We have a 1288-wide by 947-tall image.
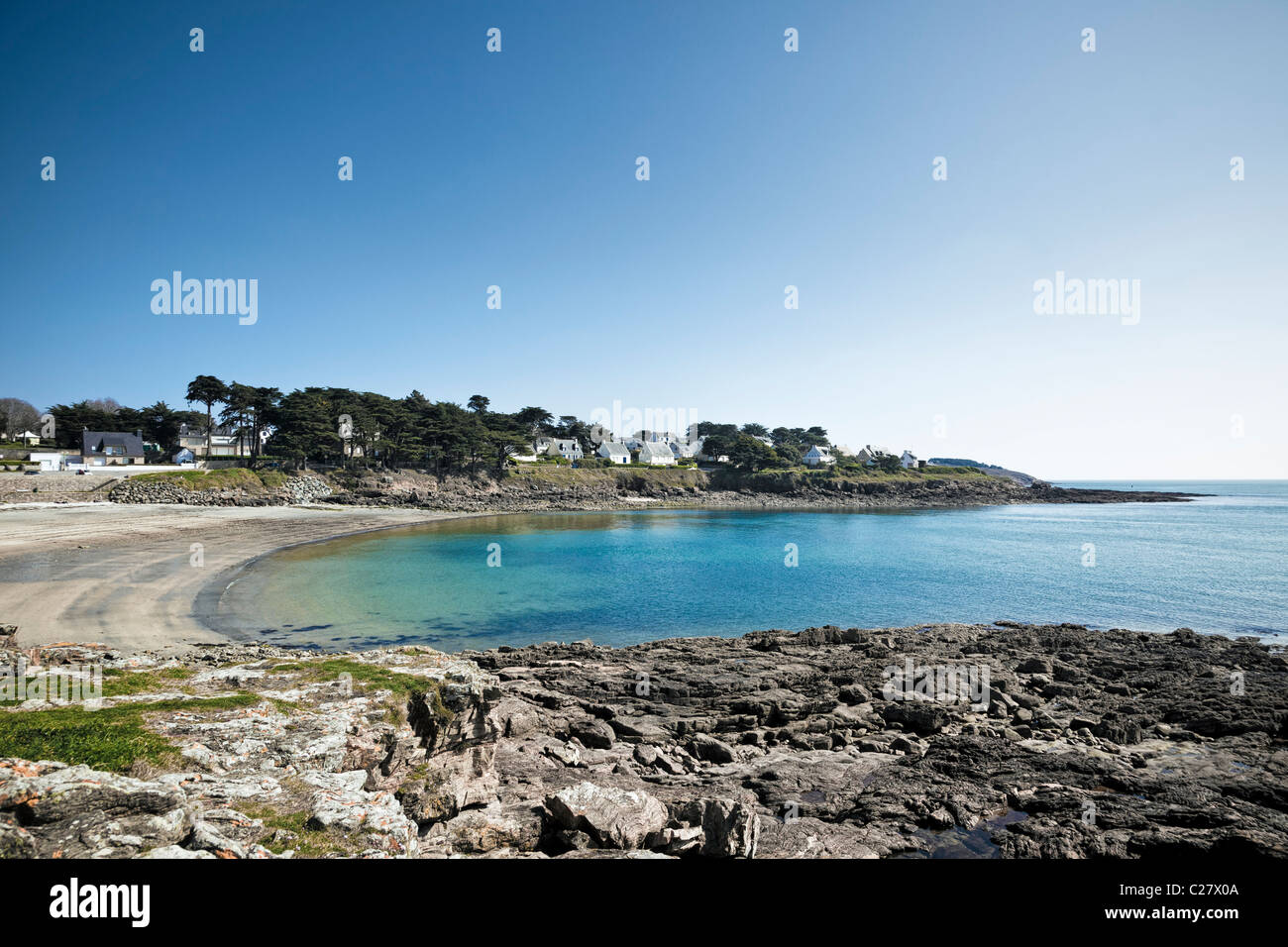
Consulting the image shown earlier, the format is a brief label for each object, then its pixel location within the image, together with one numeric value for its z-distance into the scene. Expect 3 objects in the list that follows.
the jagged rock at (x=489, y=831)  7.08
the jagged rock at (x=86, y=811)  5.55
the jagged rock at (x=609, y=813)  7.32
